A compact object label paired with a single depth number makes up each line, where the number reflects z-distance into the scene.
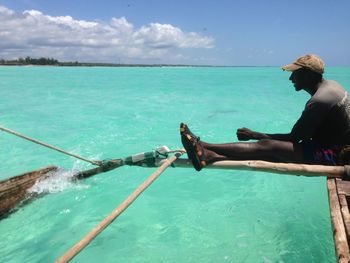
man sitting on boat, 3.68
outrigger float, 2.44
